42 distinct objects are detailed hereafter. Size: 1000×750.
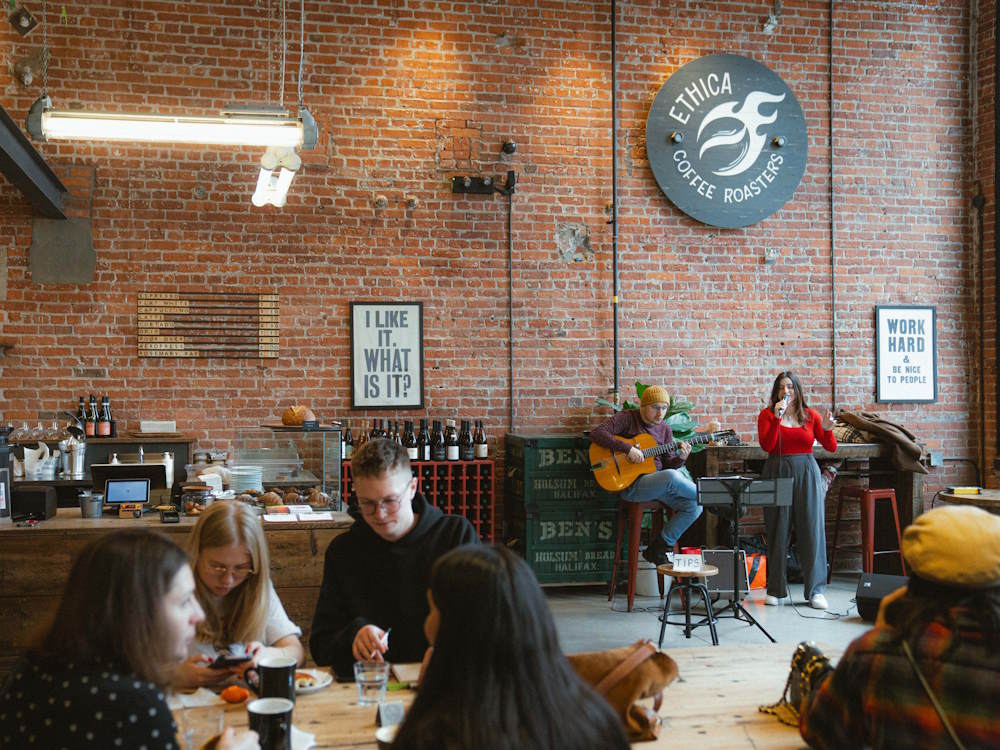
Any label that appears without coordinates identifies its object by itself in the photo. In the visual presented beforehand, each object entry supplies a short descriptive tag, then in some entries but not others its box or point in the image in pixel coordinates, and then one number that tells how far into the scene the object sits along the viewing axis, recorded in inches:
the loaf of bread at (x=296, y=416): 257.0
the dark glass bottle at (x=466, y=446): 297.9
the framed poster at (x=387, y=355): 300.7
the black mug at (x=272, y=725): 74.6
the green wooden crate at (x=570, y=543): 289.9
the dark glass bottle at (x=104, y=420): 278.1
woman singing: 273.1
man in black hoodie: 115.6
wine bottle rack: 291.7
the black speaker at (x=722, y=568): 238.2
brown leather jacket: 302.5
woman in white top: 108.0
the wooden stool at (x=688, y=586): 223.5
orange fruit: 90.6
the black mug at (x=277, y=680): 81.7
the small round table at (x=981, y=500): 233.0
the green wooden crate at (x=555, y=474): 290.0
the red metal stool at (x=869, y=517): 293.1
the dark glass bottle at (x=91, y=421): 276.5
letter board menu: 288.7
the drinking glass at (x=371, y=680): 88.9
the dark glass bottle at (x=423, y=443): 292.5
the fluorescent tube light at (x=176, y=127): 193.3
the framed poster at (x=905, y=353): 337.4
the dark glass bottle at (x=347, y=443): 289.1
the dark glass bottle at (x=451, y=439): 293.9
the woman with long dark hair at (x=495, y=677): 55.4
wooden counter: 173.0
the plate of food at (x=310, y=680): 94.8
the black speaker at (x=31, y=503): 183.8
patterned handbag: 85.3
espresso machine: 183.9
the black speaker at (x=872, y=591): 233.1
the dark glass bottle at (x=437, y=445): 293.3
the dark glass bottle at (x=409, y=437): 293.1
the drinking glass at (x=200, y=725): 76.7
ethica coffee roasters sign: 321.4
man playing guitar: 274.4
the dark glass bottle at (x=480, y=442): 299.0
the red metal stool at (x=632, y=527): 274.5
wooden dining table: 82.2
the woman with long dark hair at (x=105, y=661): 65.2
